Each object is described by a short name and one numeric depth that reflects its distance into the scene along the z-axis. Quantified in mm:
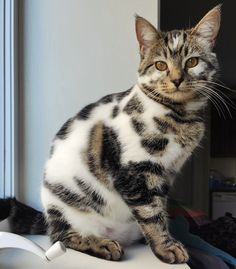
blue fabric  963
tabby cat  832
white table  765
